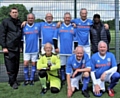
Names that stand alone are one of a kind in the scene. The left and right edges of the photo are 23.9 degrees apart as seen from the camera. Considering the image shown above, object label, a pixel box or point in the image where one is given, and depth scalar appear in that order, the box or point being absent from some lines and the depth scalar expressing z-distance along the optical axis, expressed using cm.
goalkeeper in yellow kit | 659
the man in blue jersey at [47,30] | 712
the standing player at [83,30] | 712
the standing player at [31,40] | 711
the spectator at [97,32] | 700
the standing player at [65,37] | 707
